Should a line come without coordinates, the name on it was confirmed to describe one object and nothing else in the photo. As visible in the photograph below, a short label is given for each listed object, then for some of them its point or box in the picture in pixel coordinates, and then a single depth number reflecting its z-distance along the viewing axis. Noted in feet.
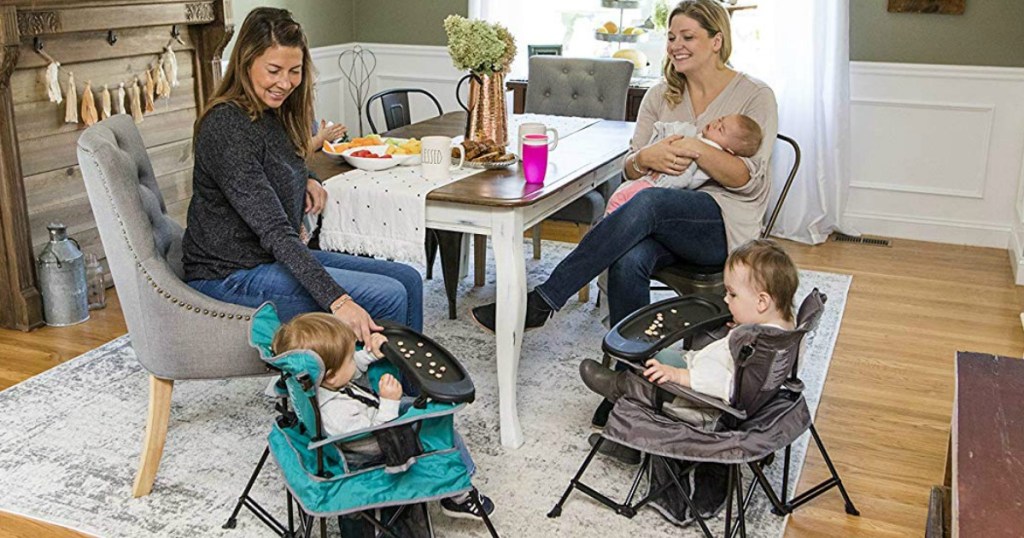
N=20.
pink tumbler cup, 8.92
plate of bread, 9.57
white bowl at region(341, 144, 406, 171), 9.34
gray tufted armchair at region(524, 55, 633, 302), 13.89
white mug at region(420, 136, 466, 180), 8.99
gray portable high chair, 7.16
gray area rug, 7.89
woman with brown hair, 7.70
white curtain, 15.69
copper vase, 10.57
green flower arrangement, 10.25
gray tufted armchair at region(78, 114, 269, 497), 7.49
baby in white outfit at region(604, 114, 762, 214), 9.57
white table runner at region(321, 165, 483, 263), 8.65
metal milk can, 11.74
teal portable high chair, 6.50
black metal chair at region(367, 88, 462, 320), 11.93
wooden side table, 4.49
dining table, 8.46
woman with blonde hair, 9.40
